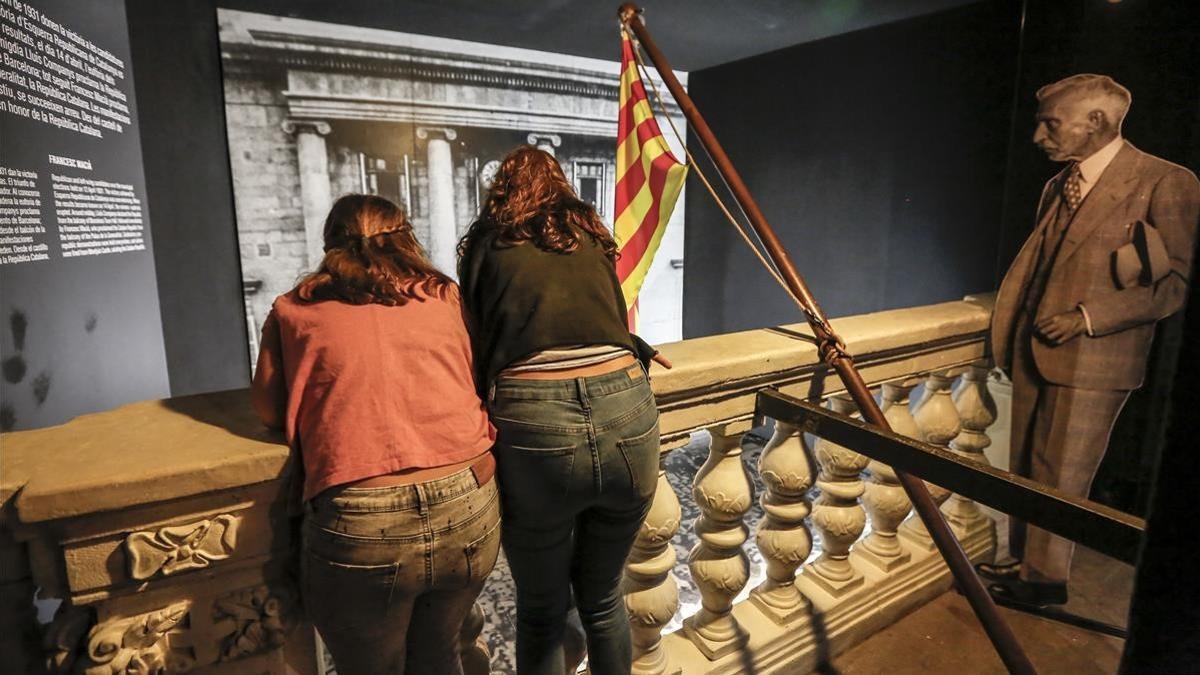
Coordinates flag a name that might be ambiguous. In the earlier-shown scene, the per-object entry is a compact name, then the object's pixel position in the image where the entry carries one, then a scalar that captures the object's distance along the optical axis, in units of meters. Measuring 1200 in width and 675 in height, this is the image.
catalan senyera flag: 2.33
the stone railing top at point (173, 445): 0.89
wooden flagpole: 1.41
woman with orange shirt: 0.97
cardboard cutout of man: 1.53
